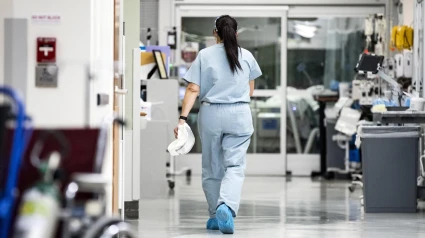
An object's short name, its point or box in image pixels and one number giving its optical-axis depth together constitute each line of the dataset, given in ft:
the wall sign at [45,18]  34.48
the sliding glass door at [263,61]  93.64
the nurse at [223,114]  44.52
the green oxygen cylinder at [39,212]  20.70
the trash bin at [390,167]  55.98
